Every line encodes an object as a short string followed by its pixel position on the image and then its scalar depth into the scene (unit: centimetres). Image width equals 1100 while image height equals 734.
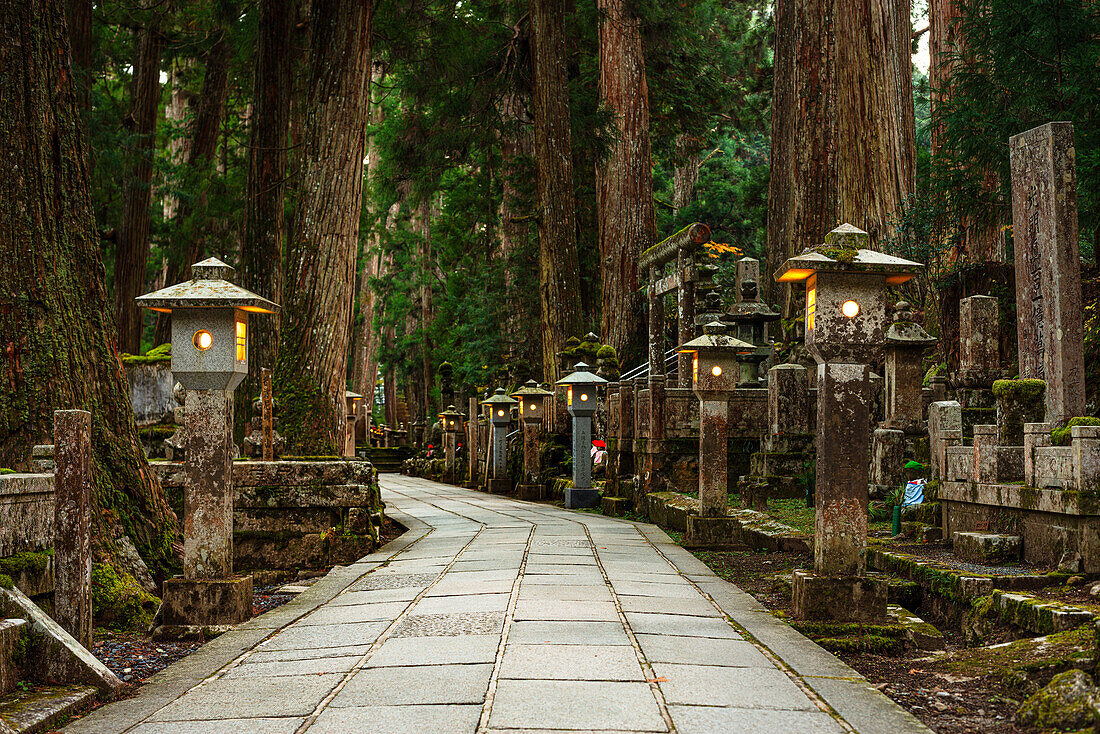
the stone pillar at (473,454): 2071
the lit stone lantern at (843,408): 519
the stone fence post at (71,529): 421
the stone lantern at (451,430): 2284
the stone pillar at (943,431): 726
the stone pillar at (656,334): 1333
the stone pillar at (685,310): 1344
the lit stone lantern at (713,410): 872
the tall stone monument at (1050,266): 724
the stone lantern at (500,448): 1797
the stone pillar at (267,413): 826
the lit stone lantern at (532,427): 1655
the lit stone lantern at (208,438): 541
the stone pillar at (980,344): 963
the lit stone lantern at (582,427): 1357
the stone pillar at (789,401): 1173
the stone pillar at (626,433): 1362
